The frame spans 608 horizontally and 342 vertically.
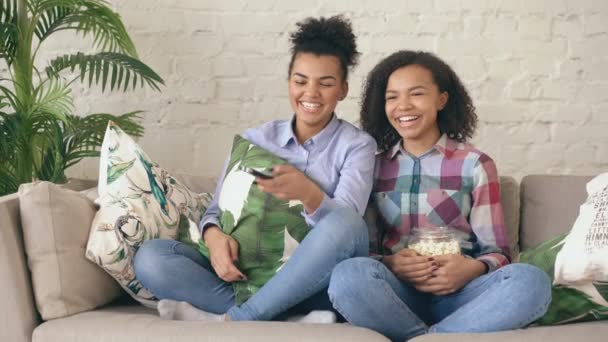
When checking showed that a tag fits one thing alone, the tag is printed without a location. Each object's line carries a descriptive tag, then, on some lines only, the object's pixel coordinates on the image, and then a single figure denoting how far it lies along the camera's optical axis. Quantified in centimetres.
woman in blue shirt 326
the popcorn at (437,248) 331
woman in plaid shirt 315
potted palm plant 377
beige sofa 309
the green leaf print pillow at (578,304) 320
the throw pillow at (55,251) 328
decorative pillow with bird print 336
